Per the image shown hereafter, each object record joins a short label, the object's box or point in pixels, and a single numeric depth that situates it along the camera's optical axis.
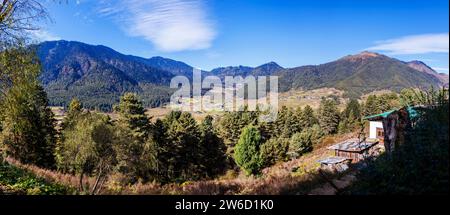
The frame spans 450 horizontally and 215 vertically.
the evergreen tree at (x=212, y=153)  44.12
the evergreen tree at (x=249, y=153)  39.12
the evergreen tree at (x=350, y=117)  59.06
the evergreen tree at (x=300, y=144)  44.71
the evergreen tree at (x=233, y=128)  57.09
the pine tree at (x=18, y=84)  8.83
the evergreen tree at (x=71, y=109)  32.26
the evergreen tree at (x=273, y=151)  42.89
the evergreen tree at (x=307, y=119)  65.38
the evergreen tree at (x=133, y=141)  17.77
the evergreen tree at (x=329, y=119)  65.56
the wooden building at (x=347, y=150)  21.66
